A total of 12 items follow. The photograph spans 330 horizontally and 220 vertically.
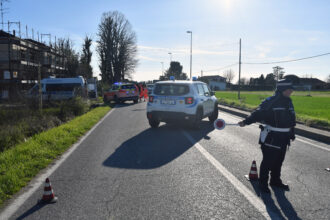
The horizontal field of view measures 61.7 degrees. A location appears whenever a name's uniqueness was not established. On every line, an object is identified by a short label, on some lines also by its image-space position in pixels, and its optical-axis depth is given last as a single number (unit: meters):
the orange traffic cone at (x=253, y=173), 4.57
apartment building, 30.41
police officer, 4.01
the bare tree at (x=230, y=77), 122.38
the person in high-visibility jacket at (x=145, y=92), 28.75
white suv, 9.41
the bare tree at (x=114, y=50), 47.75
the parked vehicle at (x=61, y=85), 24.25
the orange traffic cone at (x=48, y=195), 3.72
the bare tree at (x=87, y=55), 43.38
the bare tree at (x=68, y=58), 39.59
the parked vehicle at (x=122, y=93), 25.02
